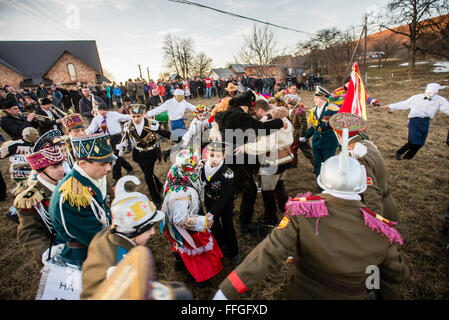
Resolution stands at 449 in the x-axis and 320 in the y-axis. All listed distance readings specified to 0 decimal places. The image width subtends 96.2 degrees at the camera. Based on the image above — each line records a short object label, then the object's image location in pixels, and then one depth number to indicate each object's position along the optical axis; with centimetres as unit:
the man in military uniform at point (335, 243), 133
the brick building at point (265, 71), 2101
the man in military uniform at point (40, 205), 201
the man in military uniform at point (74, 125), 398
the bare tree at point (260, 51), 1922
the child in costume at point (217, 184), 263
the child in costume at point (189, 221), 237
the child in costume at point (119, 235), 123
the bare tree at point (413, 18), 2124
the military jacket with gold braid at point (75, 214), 188
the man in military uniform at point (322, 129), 417
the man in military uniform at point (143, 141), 429
